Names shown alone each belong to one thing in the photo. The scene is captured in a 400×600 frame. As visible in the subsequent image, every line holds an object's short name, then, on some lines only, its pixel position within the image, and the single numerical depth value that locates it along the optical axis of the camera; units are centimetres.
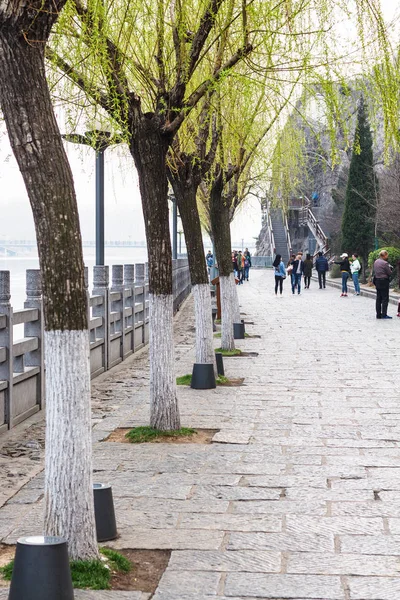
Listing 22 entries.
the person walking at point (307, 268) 4631
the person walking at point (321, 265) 4428
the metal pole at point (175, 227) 3956
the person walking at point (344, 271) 3871
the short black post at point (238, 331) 2050
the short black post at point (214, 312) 2517
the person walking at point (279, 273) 4024
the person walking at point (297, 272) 4191
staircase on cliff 8300
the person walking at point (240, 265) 5388
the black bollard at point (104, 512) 583
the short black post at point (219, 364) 1382
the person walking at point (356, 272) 3809
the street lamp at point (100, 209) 1639
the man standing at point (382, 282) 2597
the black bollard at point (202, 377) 1262
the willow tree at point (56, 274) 507
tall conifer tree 5100
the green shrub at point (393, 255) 4111
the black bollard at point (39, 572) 446
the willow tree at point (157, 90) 846
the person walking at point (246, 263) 5912
